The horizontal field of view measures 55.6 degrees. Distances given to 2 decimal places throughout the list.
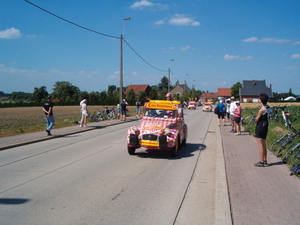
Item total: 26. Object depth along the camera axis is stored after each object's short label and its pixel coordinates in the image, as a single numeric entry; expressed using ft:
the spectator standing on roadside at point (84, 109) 60.23
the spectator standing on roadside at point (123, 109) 81.66
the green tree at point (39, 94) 398.01
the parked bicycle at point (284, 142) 28.53
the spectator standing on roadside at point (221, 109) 60.80
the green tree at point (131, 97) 279.69
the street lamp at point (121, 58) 90.12
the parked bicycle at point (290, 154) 25.21
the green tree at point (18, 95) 580.71
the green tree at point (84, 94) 313.85
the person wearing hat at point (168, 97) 37.67
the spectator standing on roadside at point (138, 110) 100.62
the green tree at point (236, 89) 394.77
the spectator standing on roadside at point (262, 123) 23.61
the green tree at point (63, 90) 434.30
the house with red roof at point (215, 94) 485.56
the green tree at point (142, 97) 244.65
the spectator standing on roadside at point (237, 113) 46.19
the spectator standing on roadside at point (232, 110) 49.94
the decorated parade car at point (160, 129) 28.76
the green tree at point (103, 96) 312.71
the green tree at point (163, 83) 571.69
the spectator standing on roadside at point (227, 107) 74.66
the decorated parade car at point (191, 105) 190.96
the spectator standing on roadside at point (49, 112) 45.95
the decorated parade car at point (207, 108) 160.35
